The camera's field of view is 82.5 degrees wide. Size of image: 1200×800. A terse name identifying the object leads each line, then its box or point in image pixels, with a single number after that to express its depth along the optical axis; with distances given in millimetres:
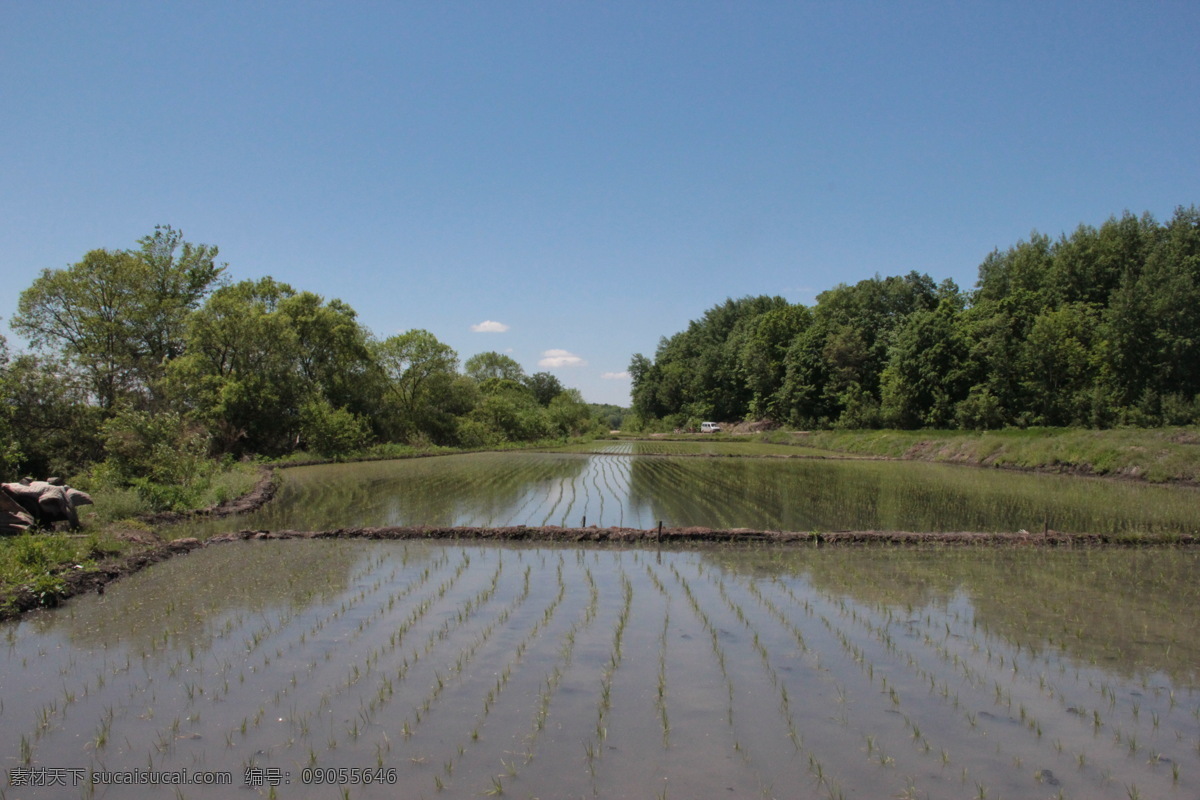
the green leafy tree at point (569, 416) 68612
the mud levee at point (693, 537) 12766
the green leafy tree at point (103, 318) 28609
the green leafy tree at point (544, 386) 112562
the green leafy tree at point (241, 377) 34688
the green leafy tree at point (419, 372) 51938
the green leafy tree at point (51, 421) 21609
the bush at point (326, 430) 36562
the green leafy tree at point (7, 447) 15000
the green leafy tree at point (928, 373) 46812
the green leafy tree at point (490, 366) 107875
